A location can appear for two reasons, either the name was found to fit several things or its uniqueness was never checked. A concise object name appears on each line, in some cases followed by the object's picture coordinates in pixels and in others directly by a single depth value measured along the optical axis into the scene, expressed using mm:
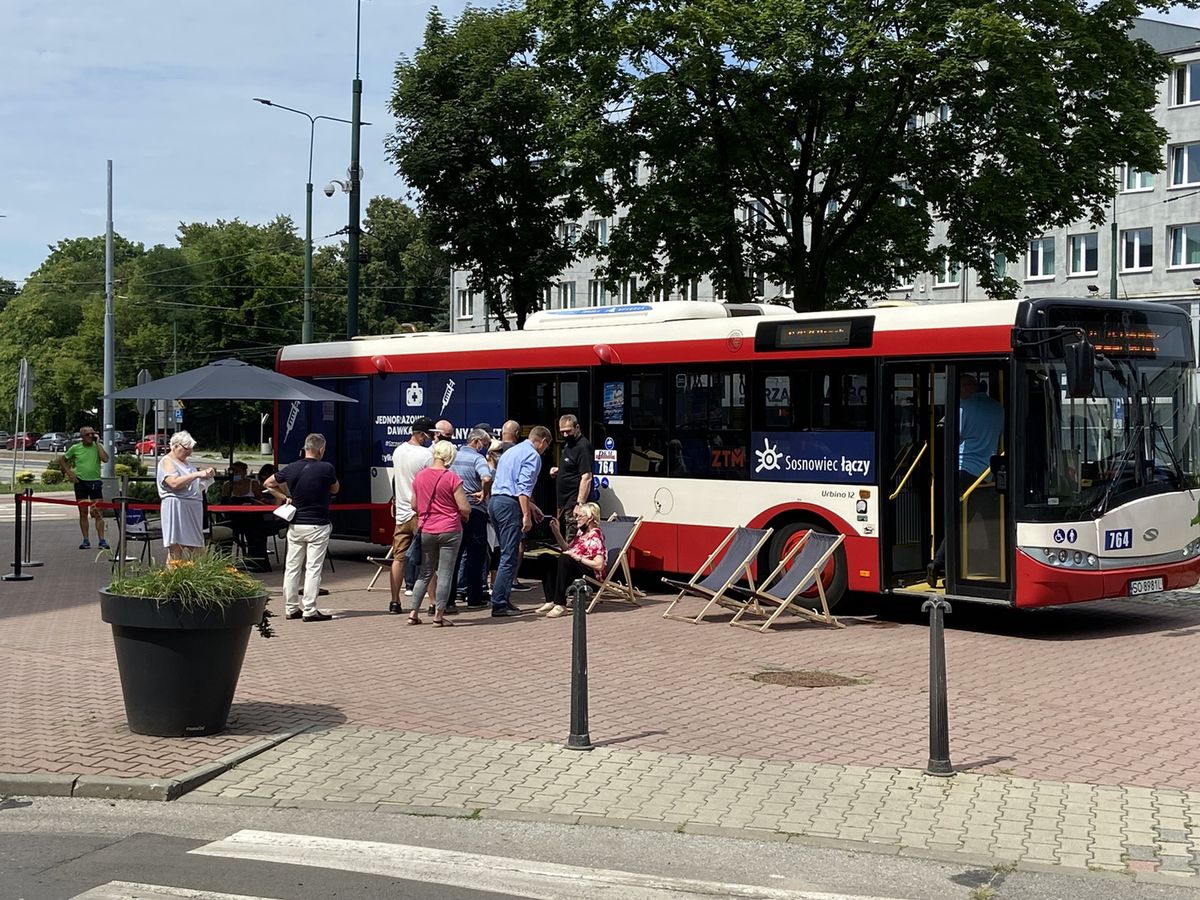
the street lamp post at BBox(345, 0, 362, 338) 26217
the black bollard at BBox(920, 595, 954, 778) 7535
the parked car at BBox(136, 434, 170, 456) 77575
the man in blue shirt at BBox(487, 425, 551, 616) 14102
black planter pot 8148
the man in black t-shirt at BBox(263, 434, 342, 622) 13531
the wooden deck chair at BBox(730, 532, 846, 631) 13078
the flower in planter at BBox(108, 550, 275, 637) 8148
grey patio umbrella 16688
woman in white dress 13828
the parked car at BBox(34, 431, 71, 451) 91462
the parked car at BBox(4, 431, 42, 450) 91806
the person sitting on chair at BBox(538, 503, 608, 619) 14281
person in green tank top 21969
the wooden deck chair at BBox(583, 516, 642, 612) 14691
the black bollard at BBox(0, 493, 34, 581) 17484
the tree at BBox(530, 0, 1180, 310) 23516
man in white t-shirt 14344
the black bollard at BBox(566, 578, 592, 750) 8102
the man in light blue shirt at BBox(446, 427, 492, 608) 14609
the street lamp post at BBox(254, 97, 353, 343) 32719
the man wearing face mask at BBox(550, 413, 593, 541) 15203
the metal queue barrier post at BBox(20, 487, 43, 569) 18527
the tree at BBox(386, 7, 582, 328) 28172
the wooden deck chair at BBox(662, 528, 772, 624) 13586
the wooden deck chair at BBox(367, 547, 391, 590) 16003
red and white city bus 12633
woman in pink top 13320
